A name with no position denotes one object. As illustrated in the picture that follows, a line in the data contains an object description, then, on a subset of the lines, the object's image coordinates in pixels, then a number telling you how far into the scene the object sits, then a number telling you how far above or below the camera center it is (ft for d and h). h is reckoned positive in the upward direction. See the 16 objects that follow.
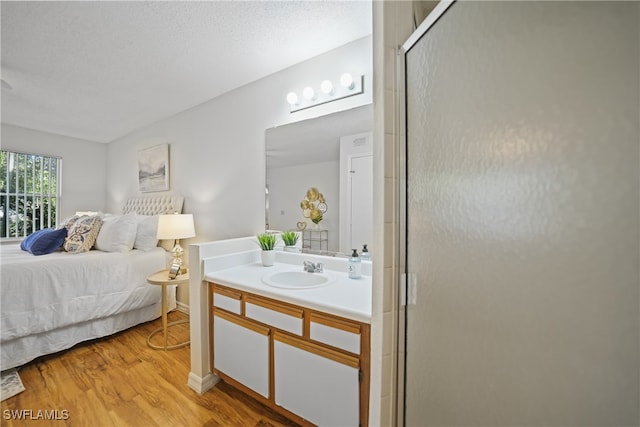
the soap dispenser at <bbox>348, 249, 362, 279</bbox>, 5.10 -1.11
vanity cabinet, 3.56 -2.39
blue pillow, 7.54 -0.91
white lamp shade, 8.08 -0.48
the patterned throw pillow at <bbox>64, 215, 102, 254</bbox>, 7.87 -0.73
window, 11.63 +0.97
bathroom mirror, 5.37 +0.92
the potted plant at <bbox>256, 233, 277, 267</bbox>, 6.18 -0.92
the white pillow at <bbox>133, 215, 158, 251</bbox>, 8.82 -0.76
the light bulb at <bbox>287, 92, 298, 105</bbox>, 6.44 +2.96
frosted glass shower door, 1.17 +0.00
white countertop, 3.65 -1.36
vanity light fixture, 5.57 +2.88
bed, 6.04 -2.36
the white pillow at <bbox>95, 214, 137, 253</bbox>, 8.21 -0.76
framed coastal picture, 10.29 +1.90
